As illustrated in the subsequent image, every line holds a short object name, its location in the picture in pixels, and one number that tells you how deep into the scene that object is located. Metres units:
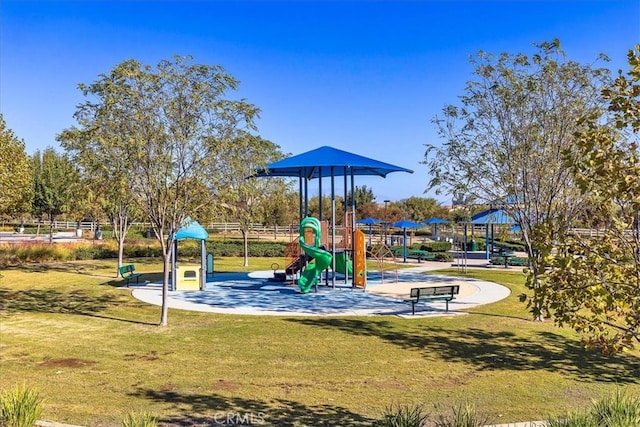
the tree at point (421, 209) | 74.19
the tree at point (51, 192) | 42.76
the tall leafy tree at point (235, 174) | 12.08
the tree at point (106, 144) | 11.27
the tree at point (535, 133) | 12.77
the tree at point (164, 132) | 11.45
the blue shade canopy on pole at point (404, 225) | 32.41
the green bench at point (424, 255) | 32.78
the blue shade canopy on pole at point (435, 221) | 41.00
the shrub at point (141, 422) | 4.98
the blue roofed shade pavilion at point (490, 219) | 31.01
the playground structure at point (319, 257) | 18.36
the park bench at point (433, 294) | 13.87
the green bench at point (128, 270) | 19.61
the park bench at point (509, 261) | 28.25
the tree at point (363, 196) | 79.94
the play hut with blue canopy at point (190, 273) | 19.08
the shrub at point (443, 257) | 32.38
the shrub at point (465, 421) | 5.20
